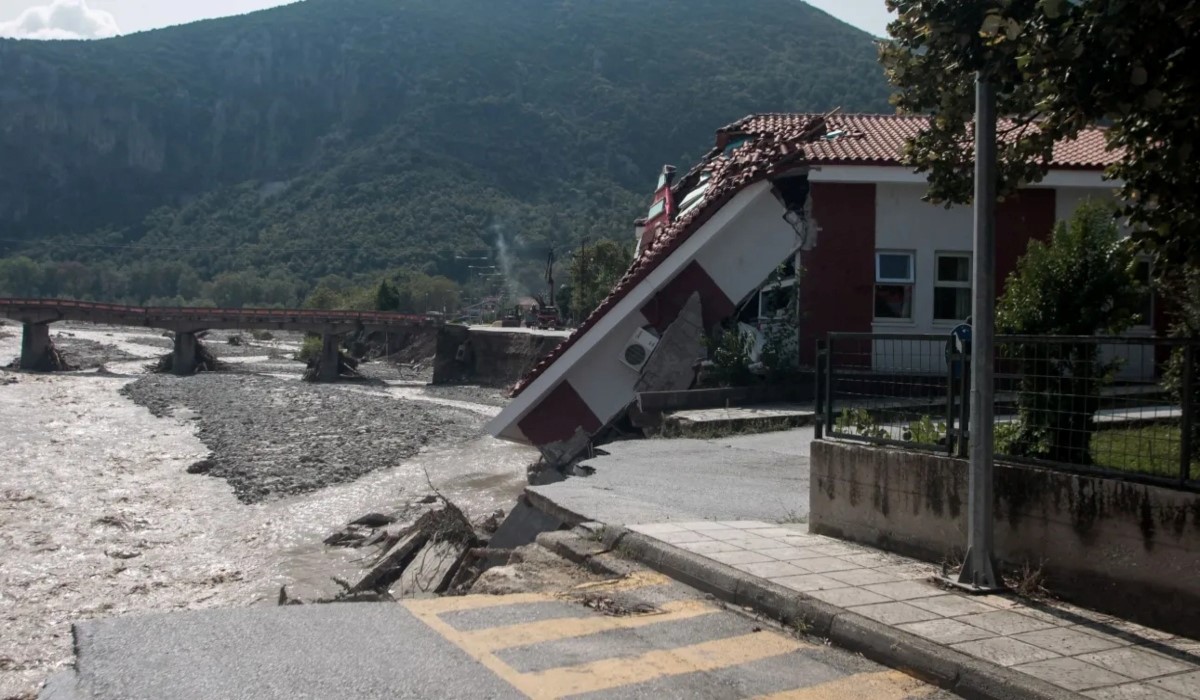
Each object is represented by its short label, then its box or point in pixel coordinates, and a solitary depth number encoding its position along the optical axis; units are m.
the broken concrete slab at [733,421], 16.44
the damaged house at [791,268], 18.53
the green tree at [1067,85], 5.19
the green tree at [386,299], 90.38
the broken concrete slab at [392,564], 11.30
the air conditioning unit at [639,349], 19.12
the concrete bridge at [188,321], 54.59
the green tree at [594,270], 64.62
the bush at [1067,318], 6.84
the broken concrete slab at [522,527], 10.27
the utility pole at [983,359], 6.56
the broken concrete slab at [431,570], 10.43
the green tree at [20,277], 138.62
